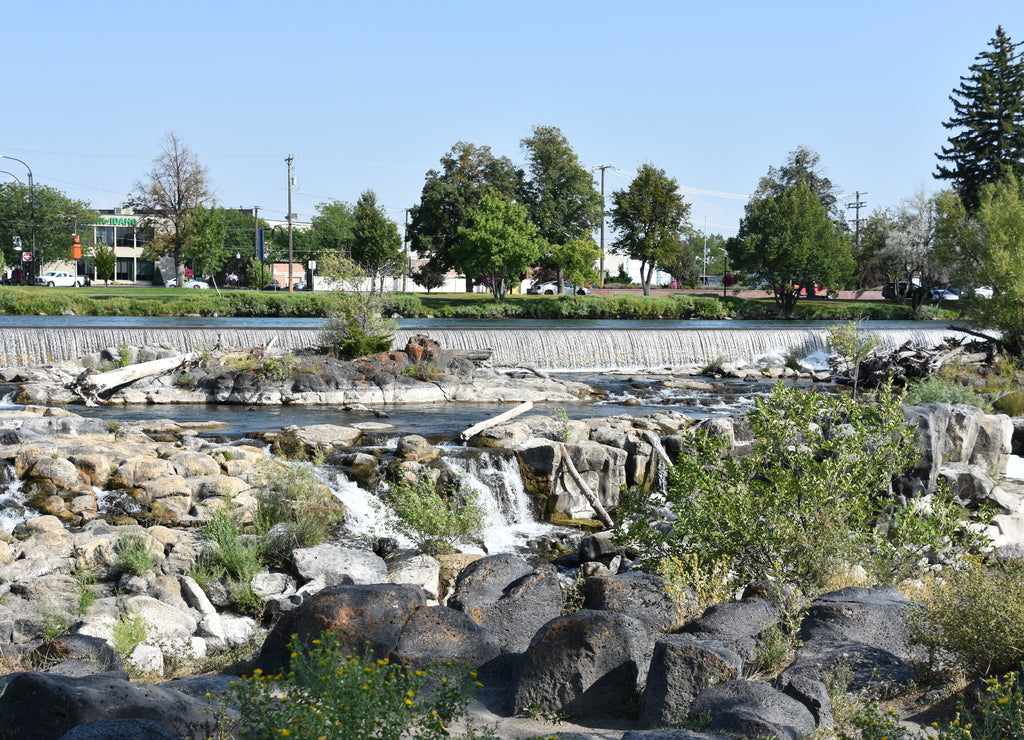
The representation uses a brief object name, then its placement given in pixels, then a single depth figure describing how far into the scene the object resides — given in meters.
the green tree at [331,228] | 88.12
